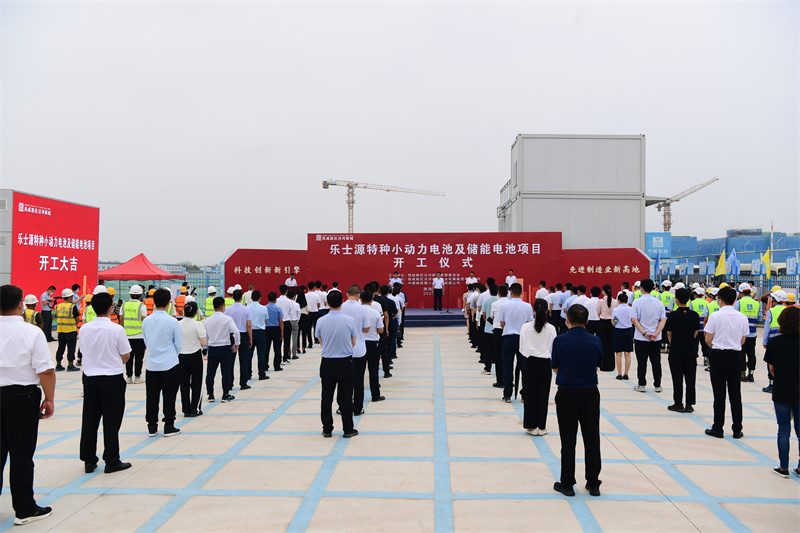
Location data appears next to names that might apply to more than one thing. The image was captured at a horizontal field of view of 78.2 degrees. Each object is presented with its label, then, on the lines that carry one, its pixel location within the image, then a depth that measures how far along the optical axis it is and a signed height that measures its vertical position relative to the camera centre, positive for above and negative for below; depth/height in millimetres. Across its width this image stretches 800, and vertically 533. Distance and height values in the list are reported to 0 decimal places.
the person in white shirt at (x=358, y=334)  5977 -681
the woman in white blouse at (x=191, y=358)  6160 -1033
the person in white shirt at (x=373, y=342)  6734 -894
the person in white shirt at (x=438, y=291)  18720 -456
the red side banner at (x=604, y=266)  19203 +576
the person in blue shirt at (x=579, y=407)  3955 -1020
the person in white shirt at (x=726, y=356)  5418 -818
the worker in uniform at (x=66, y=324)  9359 -928
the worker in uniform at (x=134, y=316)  7824 -647
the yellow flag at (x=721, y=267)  16953 +514
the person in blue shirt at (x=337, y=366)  5492 -985
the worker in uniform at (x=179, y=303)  11203 -602
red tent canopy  15984 +168
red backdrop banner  19516 +870
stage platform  17562 -1462
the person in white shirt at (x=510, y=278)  17334 +62
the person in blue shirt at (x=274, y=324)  9312 -880
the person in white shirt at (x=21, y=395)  3525 -870
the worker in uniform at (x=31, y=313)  9961 -813
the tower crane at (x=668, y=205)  87625 +14076
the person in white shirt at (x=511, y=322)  6816 -598
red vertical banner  14586 +1011
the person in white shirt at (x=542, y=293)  12433 -328
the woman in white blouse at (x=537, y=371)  5527 -1030
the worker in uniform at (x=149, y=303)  9555 -531
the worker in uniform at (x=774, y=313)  7523 -473
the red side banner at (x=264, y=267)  20250 +430
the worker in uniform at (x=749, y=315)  8312 -562
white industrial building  23891 +4349
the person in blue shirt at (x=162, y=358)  5551 -925
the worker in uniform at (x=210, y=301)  9250 -478
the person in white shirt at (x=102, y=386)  4500 -1011
